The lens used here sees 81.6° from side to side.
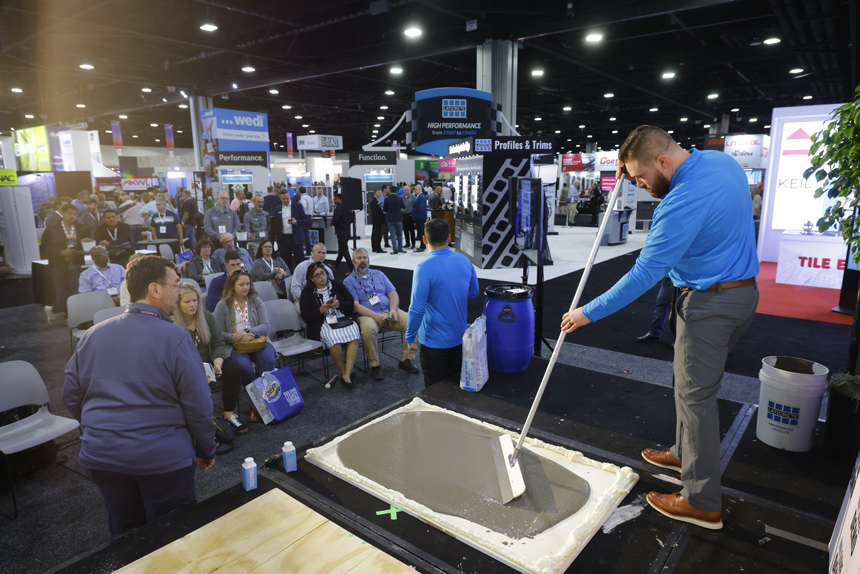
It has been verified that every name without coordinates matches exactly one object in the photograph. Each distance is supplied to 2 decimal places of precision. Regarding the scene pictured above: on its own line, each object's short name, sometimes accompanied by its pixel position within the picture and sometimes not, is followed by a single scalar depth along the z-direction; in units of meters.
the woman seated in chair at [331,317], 4.38
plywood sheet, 1.76
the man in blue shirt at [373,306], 4.59
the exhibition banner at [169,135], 21.33
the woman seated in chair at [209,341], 3.55
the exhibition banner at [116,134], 20.91
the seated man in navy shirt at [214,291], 4.69
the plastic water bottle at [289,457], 2.46
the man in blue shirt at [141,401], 1.92
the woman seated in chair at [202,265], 5.90
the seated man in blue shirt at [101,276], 5.44
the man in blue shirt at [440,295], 3.41
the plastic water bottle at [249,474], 2.31
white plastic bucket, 2.67
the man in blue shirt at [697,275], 1.98
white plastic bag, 3.43
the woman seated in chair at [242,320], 3.89
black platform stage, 1.89
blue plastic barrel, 3.77
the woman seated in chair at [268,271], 5.76
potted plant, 2.59
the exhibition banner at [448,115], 8.87
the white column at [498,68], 9.88
